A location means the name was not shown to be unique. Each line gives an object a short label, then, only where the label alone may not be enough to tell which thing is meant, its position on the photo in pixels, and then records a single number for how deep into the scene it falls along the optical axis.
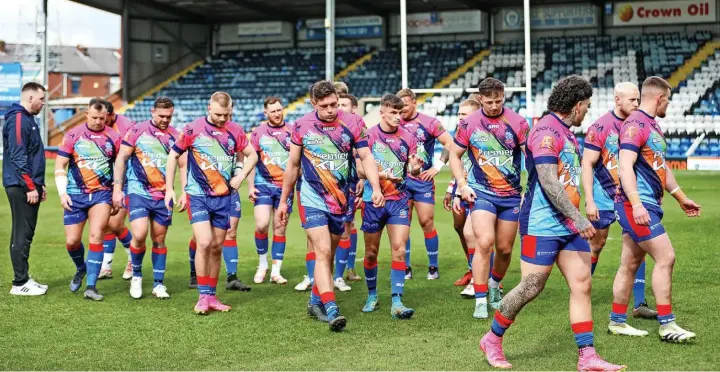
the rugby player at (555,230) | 5.84
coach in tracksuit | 9.20
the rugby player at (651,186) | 6.61
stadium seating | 40.47
